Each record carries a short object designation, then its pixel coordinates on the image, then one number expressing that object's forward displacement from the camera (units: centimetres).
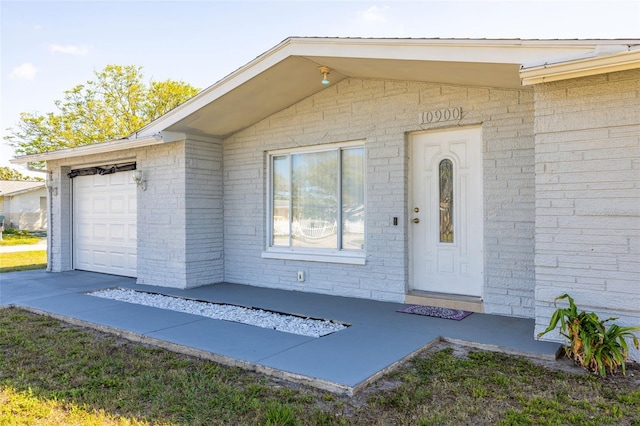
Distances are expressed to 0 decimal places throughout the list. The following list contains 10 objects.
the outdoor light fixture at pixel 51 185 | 1005
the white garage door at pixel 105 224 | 898
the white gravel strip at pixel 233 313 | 509
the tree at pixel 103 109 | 2594
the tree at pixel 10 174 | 4784
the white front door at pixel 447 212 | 574
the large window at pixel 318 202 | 683
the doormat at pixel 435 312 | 534
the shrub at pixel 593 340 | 358
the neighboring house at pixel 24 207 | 2995
